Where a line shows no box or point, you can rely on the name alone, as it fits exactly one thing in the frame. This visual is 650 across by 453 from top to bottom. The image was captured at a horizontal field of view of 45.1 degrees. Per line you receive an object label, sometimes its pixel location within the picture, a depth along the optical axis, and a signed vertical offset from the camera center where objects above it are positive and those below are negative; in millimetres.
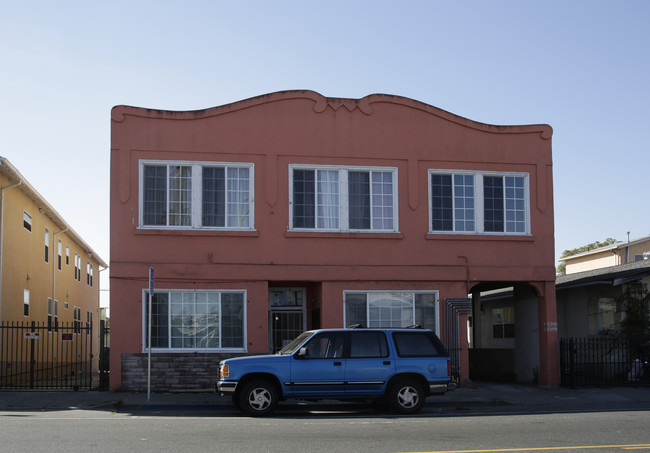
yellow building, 23312 +1013
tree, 56862 +3567
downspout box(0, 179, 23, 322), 22703 +2588
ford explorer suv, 14766 -1440
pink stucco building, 19312 +1843
